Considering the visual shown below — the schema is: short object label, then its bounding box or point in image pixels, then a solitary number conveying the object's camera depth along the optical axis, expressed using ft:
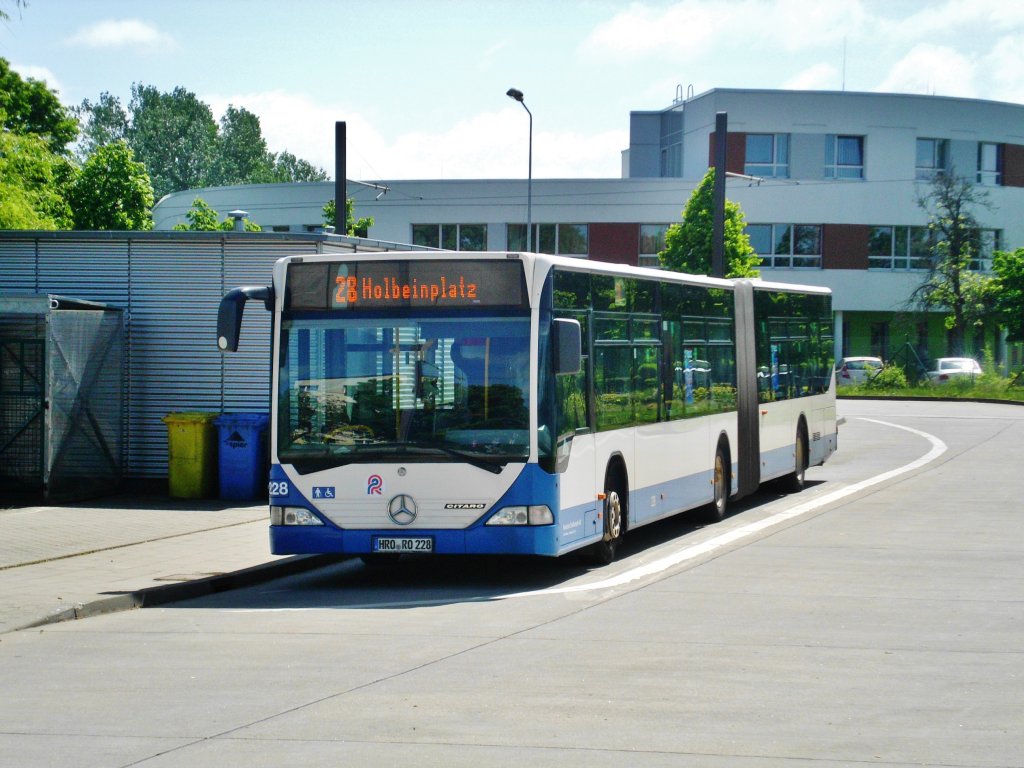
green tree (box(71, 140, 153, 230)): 221.87
